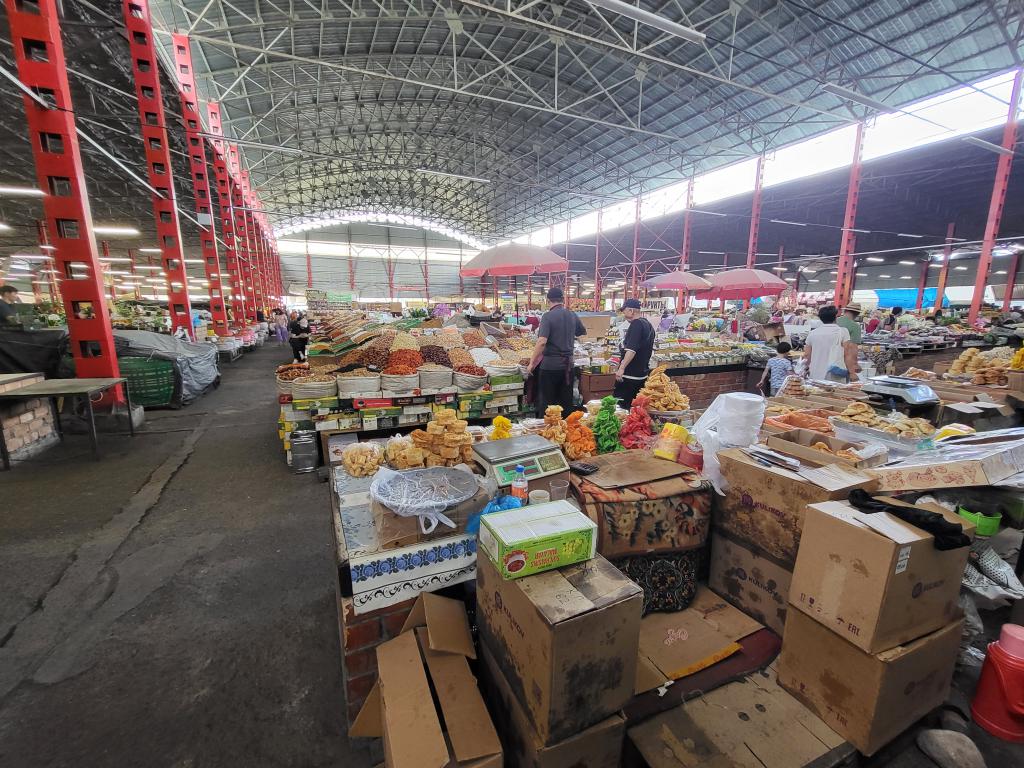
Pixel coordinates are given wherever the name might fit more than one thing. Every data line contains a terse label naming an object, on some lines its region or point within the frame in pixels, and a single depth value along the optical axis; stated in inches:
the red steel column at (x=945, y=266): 754.2
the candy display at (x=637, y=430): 116.5
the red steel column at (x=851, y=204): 590.6
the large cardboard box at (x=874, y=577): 59.4
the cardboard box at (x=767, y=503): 75.2
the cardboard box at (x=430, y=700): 51.9
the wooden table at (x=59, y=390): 180.1
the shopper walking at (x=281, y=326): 789.9
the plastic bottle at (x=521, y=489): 75.7
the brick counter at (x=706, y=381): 304.8
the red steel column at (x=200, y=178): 450.9
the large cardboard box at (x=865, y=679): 61.7
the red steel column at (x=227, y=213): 610.3
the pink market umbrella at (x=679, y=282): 451.8
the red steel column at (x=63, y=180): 212.2
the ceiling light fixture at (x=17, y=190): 286.4
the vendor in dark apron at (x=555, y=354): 196.7
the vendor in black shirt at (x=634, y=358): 206.2
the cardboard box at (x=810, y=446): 86.9
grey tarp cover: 285.3
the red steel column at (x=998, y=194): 476.7
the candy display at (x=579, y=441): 108.4
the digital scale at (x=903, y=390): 133.5
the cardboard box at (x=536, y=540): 55.8
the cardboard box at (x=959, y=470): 77.7
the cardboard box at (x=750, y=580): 79.7
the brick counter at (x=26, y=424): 188.4
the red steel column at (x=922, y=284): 927.8
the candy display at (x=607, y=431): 115.5
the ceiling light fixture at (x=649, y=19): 243.0
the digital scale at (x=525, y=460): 80.4
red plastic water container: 68.2
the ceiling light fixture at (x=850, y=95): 353.0
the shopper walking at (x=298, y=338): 415.5
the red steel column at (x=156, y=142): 330.9
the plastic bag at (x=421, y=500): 69.2
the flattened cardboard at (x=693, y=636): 73.9
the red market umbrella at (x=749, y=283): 389.1
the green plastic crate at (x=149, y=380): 285.4
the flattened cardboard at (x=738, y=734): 60.6
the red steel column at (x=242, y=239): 723.4
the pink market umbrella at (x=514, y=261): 293.4
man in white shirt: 204.1
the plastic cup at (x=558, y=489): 83.1
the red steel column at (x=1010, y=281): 773.9
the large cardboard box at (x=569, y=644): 49.9
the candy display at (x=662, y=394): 142.6
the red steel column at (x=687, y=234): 805.9
